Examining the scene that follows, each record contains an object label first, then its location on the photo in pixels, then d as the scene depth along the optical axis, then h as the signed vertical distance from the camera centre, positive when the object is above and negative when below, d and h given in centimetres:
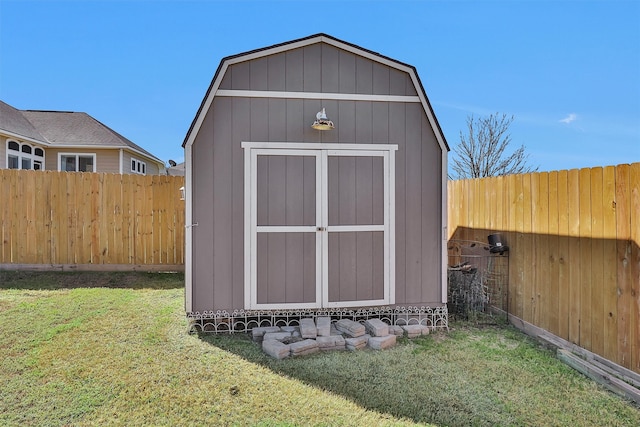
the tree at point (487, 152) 1225 +214
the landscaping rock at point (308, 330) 339 -125
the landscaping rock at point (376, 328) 348 -127
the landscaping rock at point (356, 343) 328 -134
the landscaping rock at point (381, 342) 329 -134
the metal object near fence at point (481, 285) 427 -103
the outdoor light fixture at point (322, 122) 366 +96
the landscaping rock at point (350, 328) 348 -128
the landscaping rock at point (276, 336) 338 -131
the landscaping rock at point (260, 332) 356 -132
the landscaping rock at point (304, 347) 312 -132
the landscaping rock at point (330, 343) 327 -133
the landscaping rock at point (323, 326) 345 -125
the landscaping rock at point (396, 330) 365 -135
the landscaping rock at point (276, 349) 306 -132
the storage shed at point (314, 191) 369 +21
